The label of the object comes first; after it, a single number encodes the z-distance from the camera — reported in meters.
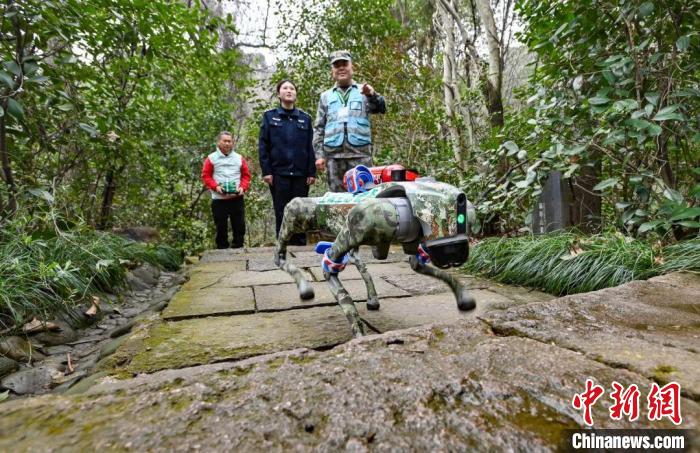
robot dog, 1.32
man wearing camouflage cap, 3.01
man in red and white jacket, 4.85
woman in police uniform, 4.32
